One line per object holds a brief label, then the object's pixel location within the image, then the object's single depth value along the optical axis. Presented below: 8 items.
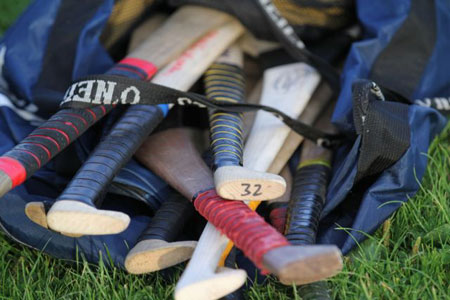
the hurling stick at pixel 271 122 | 2.17
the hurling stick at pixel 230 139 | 2.17
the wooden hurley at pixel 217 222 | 2.11
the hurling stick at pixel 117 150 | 2.13
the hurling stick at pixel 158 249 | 2.17
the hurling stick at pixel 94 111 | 2.16
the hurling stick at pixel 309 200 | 2.18
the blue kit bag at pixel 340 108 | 2.23
